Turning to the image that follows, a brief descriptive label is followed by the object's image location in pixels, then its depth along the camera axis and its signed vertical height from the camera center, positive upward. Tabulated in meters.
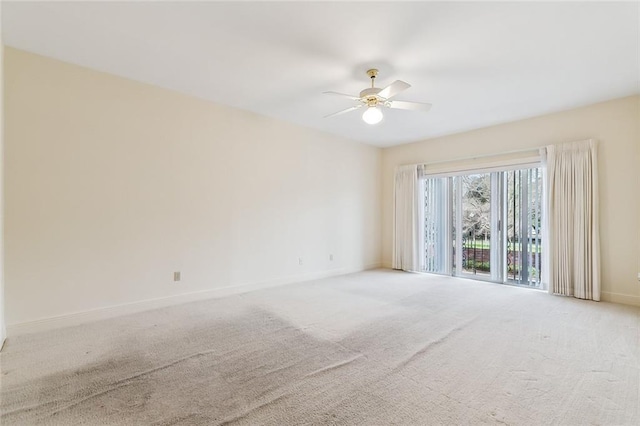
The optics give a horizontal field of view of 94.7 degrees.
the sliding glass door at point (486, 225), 4.77 -0.24
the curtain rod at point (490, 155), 4.52 +0.96
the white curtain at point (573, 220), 3.96 -0.13
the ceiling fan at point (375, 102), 2.97 +1.17
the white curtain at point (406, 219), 5.89 -0.12
